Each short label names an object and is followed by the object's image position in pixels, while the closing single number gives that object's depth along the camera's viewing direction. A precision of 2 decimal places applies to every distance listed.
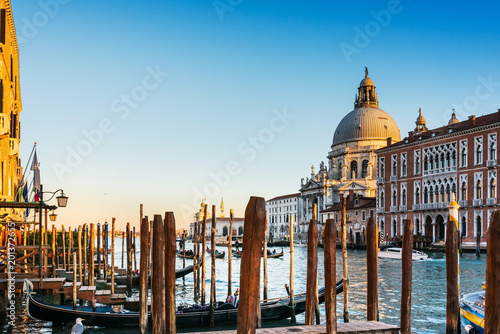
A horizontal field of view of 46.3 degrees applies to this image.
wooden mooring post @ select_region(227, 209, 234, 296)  13.60
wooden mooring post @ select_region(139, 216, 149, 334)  8.89
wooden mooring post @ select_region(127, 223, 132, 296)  17.14
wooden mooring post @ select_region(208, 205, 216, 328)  10.82
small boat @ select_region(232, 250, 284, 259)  39.78
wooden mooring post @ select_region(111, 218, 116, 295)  15.02
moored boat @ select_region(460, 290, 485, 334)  8.81
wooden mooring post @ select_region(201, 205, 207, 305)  12.64
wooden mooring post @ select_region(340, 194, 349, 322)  9.52
